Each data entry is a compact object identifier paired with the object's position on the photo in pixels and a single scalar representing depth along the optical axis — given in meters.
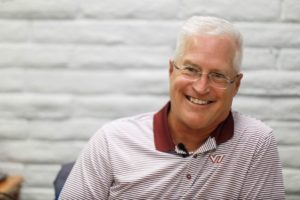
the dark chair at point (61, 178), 3.42
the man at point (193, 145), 3.26
